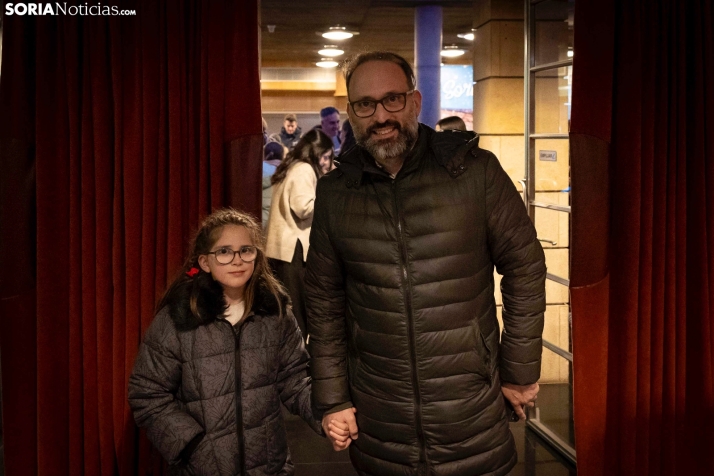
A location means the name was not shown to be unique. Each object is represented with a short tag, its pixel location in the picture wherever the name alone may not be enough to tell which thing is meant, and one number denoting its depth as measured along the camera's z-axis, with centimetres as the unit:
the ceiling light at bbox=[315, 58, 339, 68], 1162
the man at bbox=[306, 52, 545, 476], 196
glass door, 356
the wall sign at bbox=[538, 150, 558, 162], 364
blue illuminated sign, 1027
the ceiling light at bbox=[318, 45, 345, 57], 975
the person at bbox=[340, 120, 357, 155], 473
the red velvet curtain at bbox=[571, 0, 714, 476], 281
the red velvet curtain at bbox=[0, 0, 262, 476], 278
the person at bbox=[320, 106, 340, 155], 554
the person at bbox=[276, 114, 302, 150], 845
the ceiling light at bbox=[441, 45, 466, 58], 974
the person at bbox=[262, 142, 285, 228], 524
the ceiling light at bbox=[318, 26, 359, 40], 781
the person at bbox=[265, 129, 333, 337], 438
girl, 224
